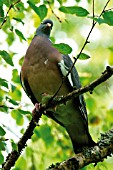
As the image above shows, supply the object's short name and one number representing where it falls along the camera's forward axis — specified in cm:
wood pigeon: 877
